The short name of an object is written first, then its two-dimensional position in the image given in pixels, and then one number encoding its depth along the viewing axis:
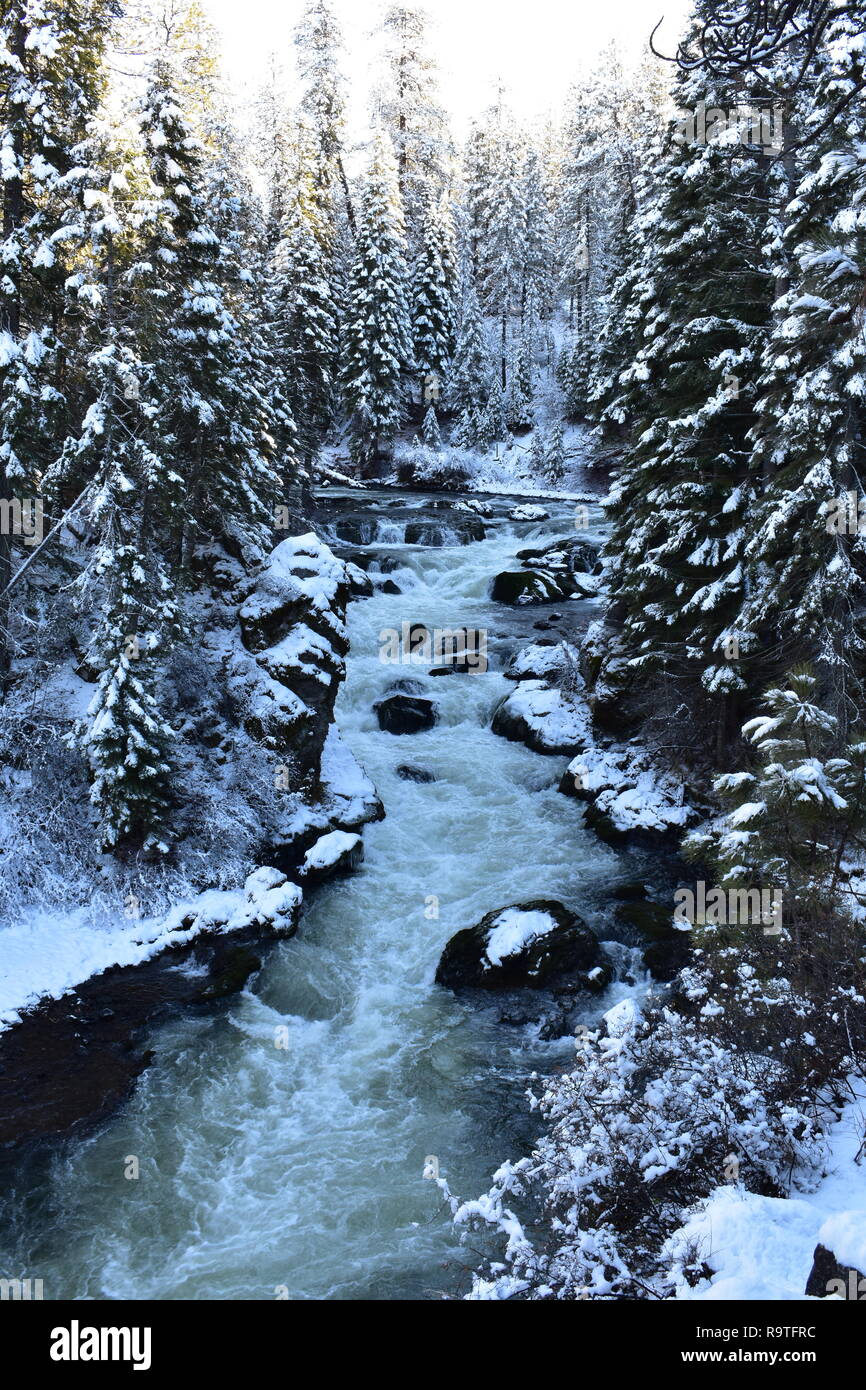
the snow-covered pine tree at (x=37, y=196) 12.77
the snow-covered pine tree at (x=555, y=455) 46.12
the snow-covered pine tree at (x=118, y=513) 12.81
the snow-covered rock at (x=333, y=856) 15.23
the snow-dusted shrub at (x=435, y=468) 45.53
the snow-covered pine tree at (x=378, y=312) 41.06
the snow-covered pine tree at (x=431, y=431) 46.88
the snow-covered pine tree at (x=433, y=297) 48.69
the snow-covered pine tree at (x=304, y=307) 33.69
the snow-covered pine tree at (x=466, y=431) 48.88
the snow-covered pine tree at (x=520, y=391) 52.75
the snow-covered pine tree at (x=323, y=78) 47.94
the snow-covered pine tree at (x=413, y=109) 50.00
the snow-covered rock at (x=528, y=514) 37.19
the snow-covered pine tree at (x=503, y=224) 55.44
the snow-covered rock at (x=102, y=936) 11.81
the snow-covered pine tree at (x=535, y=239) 59.69
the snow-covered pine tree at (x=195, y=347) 15.49
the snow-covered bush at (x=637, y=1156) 5.12
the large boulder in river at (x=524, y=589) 28.39
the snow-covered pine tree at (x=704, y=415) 14.20
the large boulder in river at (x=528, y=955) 12.06
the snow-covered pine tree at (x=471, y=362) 49.25
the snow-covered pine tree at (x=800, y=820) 6.64
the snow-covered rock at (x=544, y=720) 19.81
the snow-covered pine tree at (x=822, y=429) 10.75
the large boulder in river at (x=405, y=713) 21.02
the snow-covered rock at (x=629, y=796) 16.25
